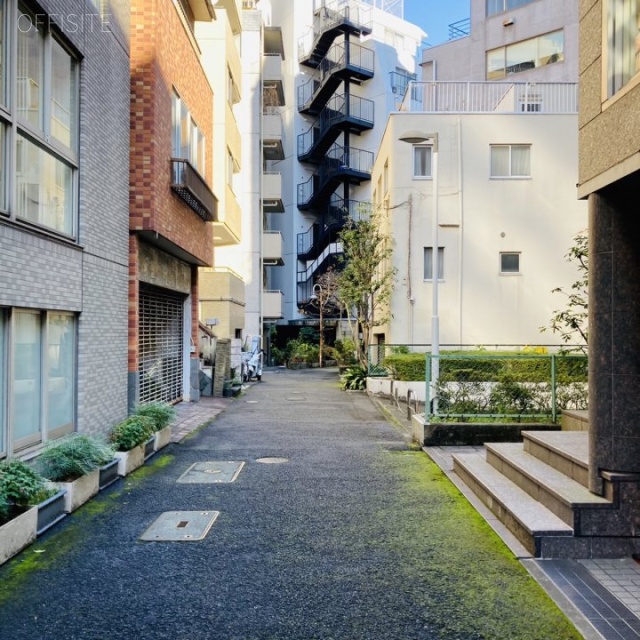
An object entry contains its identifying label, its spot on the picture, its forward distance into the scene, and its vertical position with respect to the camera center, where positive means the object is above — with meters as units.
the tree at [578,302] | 10.51 +0.64
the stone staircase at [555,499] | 5.27 -1.57
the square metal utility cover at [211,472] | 8.22 -1.90
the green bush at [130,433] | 8.66 -1.40
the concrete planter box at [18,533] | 5.00 -1.67
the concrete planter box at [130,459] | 8.19 -1.70
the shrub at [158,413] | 10.11 -1.27
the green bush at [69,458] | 6.61 -1.33
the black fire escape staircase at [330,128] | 37.09 +12.73
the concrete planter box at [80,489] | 6.41 -1.67
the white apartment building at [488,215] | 20.19 +4.01
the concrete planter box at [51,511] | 5.78 -1.70
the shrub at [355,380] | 22.28 -1.55
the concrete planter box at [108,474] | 7.42 -1.71
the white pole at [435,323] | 10.86 +0.26
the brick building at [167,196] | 10.64 +2.73
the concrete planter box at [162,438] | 9.98 -1.70
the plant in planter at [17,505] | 5.09 -1.51
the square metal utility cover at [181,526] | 5.88 -1.90
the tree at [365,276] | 22.11 +2.25
